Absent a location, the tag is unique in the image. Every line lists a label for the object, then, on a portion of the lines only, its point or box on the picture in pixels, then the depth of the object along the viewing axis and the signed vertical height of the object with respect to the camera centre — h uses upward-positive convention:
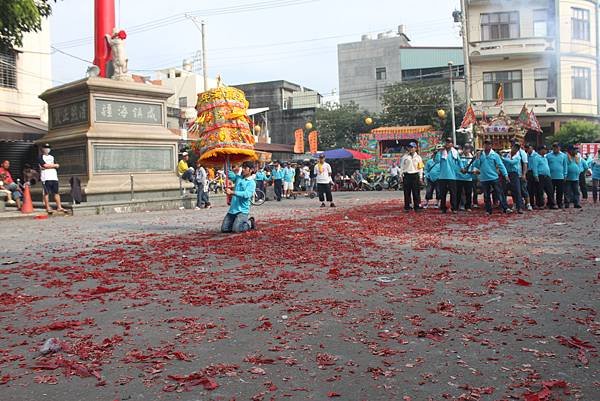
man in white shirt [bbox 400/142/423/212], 14.27 +0.31
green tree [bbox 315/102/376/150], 44.06 +5.01
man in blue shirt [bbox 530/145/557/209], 14.24 +0.18
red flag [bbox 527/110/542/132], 27.23 +2.97
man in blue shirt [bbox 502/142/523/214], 13.12 +0.23
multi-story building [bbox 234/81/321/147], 52.00 +8.40
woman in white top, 17.25 +0.33
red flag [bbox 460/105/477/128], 25.55 +3.05
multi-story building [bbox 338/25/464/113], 46.31 +10.87
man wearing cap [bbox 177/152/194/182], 20.19 +0.90
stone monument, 17.17 +1.89
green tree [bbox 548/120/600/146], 28.89 +2.57
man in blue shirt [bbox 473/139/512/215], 12.89 +0.25
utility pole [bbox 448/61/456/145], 31.02 +4.58
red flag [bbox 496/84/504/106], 28.69 +4.54
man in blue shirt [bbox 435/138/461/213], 13.60 +0.36
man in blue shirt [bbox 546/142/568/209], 14.49 +0.45
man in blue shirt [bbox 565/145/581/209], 14.56 +0.07
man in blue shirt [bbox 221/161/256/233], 10.02 -0.18
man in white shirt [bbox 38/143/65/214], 15.20 +0.62
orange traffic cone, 15.34 -0.14
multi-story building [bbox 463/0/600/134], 33.78 +7.11
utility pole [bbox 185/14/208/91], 34.03 +8.65
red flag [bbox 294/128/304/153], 39.62 +3.48
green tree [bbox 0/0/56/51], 12.90 +4.49
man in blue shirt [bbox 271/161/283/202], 24.73 +0.50
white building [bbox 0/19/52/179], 23.19 +4.91
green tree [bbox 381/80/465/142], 37.78 +5.60
